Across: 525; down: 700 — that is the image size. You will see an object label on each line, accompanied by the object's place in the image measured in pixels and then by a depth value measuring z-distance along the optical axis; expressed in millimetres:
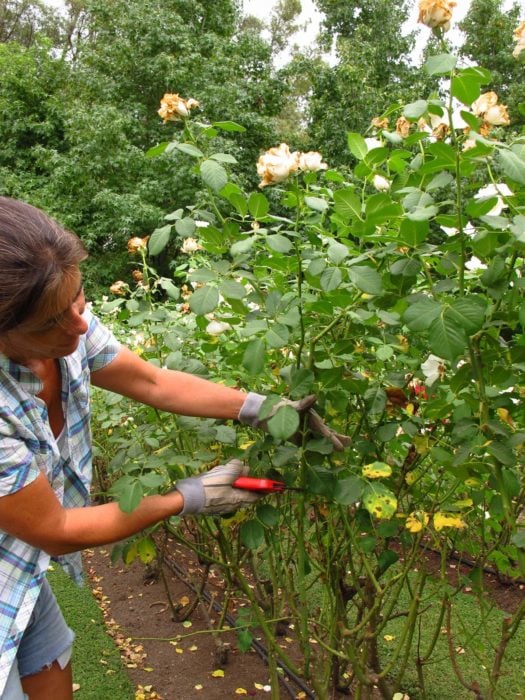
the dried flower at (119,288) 2204
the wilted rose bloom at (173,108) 1318
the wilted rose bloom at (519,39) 1134
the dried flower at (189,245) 1981
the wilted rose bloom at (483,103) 1189
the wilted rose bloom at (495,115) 1192
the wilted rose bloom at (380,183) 1406
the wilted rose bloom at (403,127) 1438
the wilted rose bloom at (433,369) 1446
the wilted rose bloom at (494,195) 1123
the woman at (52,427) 1272
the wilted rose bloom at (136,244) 1977
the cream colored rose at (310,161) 1293
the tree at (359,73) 13609
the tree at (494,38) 14711
